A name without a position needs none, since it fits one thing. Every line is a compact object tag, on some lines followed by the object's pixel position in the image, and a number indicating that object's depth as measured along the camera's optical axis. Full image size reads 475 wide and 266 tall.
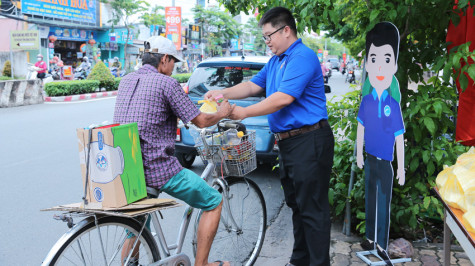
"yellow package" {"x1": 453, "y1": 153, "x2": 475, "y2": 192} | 2.39
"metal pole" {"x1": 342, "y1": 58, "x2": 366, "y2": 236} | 3.92
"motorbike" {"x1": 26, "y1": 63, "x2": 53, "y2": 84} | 19.88
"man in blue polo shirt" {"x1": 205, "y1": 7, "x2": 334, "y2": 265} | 2.71
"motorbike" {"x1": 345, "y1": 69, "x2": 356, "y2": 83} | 34.37
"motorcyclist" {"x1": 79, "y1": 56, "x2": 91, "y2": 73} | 27.69
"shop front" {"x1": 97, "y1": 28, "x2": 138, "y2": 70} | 36.78
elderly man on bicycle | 2.47
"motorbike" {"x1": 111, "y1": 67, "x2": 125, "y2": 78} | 31.17
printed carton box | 2.17
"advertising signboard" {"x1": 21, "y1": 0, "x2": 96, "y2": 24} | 27.97
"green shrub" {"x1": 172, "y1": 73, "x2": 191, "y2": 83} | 27.17
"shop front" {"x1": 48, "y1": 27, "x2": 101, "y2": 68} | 32.58
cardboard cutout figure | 3.12
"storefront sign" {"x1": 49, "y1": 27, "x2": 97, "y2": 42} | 31.77
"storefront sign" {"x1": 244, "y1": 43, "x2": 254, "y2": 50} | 58.99
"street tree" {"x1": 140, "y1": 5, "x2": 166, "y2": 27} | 39.28
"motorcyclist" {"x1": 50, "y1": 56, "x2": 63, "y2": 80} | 28.06
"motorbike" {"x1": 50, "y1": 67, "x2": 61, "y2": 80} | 26.35
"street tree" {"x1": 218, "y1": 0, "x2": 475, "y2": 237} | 3.27
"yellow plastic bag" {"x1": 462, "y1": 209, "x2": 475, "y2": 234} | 2.15
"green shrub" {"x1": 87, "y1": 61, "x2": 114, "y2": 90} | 19.88
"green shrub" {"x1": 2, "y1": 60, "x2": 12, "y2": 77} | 22.72
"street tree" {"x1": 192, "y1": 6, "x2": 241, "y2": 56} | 47.00
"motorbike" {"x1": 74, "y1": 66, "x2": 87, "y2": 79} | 26.05
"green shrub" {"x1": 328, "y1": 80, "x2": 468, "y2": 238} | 3.46
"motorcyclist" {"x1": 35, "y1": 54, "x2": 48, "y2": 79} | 20.83
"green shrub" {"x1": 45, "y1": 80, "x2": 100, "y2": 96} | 16.70
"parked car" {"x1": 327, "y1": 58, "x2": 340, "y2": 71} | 72.44
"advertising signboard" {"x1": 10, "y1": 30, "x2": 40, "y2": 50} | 19.45
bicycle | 2.23
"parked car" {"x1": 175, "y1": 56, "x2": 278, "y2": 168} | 6.05
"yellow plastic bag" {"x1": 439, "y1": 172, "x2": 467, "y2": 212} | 2.40
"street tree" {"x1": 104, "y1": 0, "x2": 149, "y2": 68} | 34.56
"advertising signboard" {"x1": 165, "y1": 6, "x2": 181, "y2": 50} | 30.36
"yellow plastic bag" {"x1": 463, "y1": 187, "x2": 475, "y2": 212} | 2.32
